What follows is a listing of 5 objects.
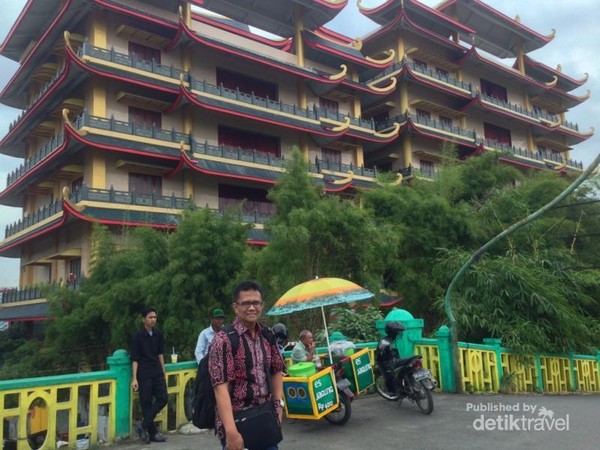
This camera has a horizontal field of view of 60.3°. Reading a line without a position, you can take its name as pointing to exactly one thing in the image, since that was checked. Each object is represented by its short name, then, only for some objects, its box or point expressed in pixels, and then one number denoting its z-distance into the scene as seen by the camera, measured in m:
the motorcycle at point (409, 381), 6.46
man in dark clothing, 5.58
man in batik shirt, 2.79
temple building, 18.44
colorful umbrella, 6.49
